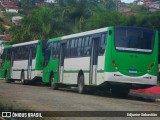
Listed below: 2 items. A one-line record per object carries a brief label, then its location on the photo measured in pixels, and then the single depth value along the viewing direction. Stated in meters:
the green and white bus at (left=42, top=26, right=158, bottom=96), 19.83
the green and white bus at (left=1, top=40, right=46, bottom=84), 32.91
